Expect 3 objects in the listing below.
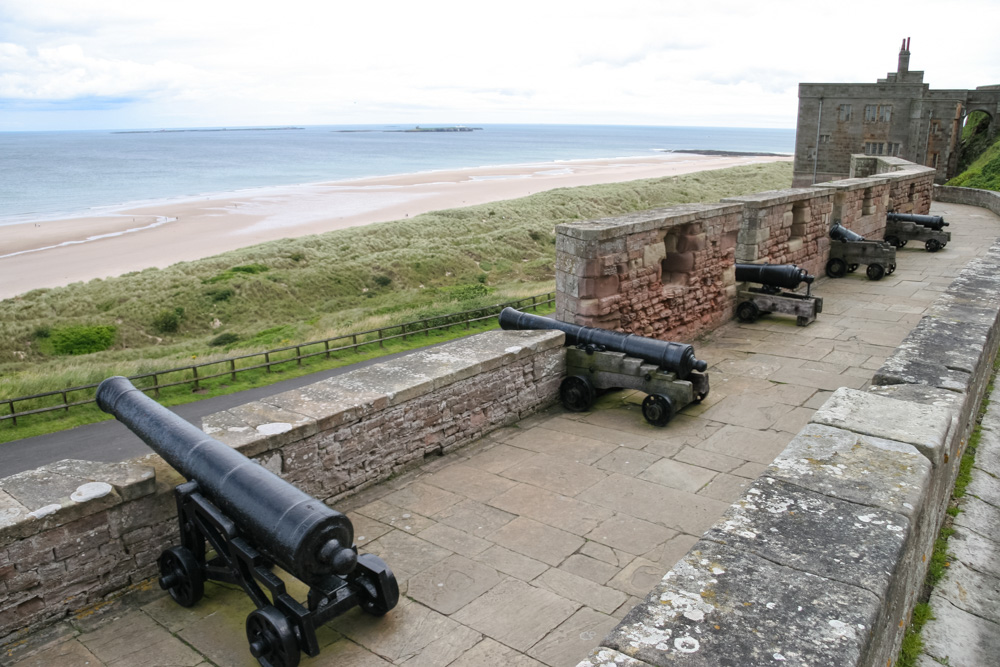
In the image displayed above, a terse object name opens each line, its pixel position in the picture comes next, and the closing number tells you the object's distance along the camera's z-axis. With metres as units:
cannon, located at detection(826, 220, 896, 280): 11.15
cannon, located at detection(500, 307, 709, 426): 5.71
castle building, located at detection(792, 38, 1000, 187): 40.19
